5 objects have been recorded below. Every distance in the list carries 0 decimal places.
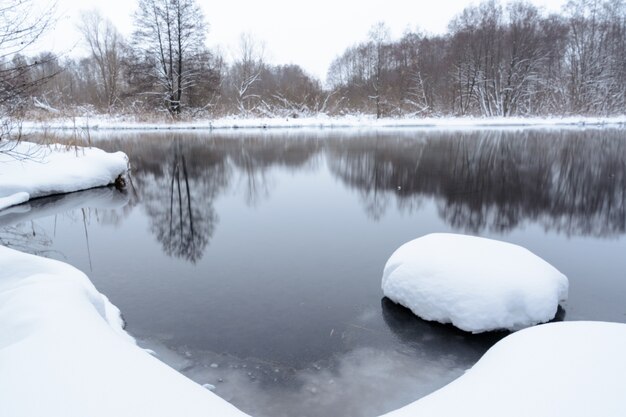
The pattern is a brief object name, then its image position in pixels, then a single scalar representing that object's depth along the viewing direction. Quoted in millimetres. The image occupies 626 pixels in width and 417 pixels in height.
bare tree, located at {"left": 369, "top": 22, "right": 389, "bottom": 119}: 37500
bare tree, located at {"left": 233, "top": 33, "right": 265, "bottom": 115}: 38219
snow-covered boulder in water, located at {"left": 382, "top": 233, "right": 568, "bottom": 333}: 4191
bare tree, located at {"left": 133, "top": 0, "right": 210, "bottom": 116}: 33594
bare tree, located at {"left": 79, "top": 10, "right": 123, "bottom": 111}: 41656
